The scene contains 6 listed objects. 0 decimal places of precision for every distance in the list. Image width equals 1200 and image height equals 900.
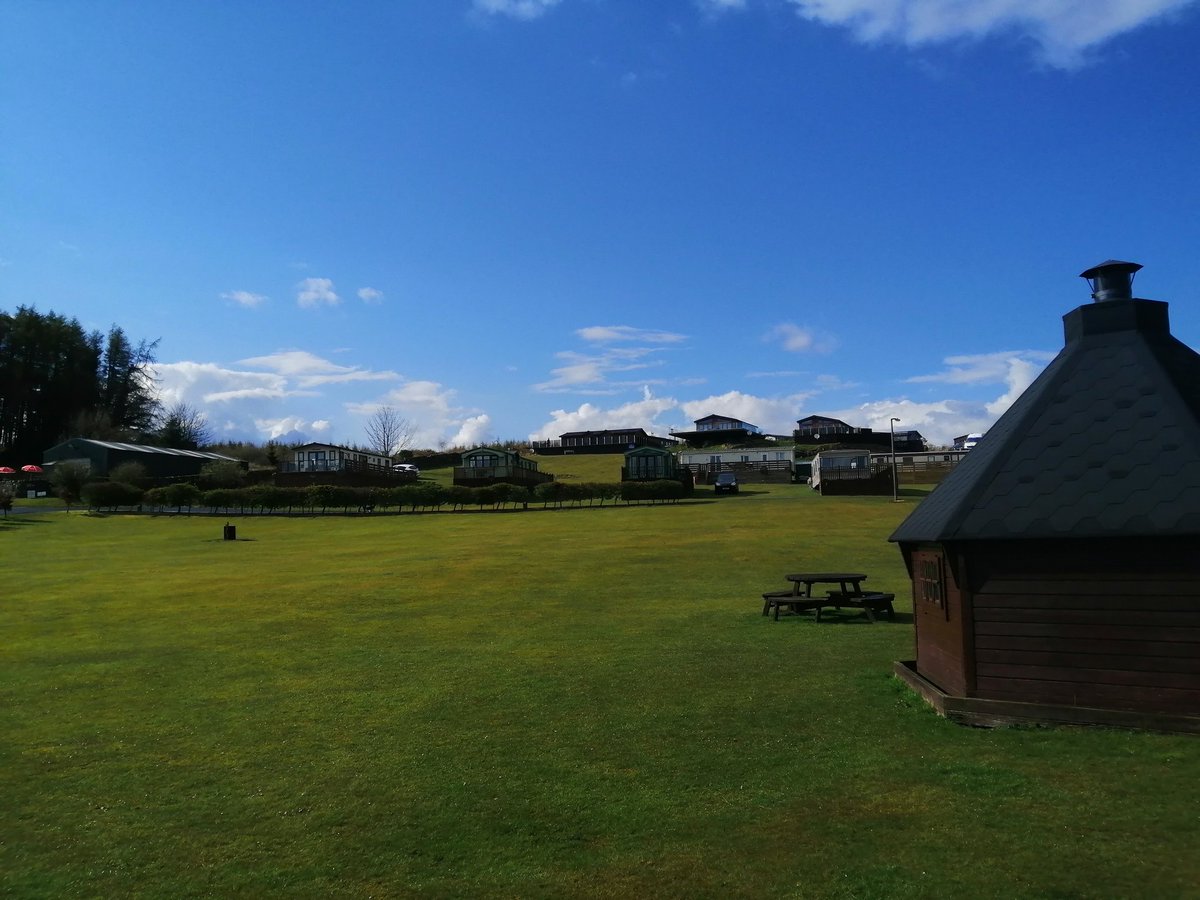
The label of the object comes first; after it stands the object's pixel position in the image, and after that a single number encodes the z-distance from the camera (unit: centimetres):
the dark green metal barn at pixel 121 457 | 7406
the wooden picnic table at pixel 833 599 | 1789
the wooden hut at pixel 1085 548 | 902
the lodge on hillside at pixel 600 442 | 11850
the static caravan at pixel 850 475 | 6326
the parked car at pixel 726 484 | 6644
